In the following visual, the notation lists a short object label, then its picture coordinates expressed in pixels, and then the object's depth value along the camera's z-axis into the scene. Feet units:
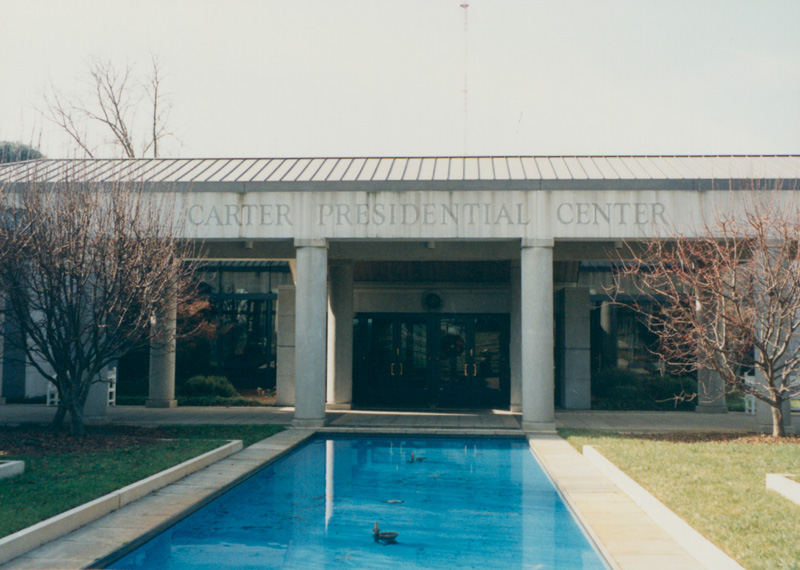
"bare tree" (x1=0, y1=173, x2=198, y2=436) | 41.34
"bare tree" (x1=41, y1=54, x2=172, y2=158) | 108.17
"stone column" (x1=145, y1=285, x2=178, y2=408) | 69.97
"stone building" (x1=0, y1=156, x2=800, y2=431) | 51.60
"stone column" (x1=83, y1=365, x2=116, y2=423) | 55.62
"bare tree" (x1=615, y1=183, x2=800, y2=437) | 42.96
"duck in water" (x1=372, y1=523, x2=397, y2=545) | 26.22
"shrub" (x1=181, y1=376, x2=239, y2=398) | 76.43
